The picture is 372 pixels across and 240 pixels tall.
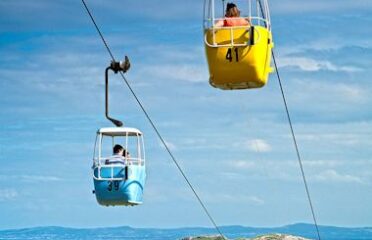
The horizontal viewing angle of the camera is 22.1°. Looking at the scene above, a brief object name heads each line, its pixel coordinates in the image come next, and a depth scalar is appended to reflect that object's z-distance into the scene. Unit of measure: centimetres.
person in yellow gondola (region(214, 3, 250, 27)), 2538
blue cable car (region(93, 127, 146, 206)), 2705
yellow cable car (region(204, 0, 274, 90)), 2538
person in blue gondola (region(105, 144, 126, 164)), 2712
